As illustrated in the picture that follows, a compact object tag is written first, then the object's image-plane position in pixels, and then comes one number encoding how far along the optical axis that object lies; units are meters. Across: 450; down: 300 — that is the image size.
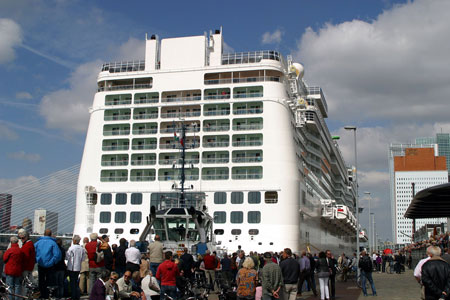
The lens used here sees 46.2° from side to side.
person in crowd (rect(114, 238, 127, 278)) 15.81
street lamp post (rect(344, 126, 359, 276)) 32.17
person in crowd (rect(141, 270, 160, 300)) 12.12
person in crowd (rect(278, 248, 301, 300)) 13.91
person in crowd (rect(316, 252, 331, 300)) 16.78
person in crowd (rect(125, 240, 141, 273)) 15.05
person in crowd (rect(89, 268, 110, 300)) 10.63
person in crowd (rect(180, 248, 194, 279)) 15.85
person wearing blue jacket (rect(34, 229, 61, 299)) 12.65
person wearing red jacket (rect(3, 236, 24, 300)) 11.84
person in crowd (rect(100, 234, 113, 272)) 15.70
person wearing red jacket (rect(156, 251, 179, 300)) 12.55
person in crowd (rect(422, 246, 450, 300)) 9.00
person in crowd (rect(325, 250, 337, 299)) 18.83
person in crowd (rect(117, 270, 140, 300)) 11.71
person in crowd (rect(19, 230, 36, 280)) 11.98
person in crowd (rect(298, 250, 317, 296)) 18.94
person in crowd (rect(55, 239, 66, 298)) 12.88
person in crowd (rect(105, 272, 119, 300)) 11.30
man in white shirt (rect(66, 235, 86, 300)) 14.21
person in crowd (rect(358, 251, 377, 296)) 19.55
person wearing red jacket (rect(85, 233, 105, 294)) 15.69
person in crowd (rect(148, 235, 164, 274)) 16.00
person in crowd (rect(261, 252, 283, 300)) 11.91
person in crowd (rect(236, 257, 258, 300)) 11.32
